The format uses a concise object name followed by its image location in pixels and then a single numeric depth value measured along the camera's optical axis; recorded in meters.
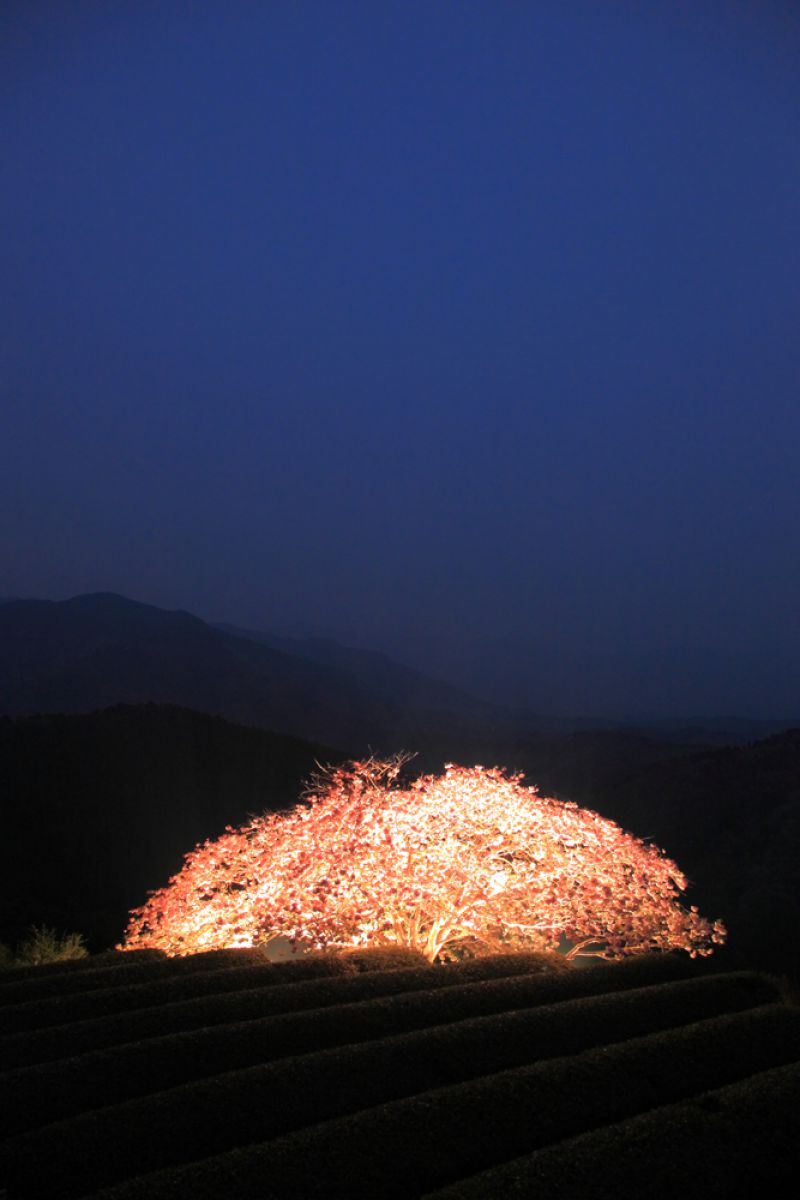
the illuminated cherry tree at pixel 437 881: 10.55
